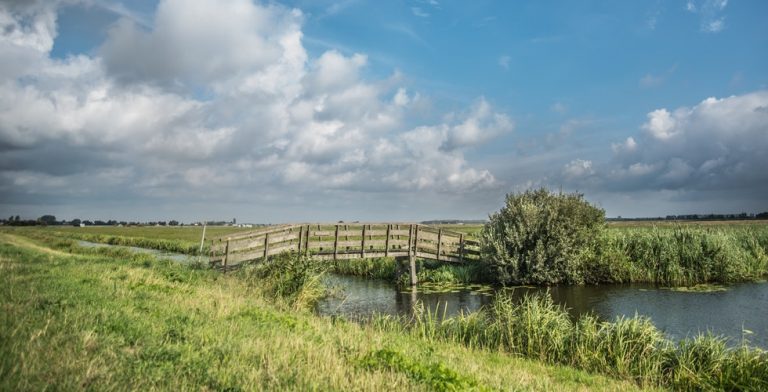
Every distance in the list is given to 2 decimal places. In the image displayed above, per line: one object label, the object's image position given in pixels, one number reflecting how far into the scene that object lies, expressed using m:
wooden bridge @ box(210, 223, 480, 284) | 21.50
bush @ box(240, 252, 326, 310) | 17.72
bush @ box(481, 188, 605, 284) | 23.69
